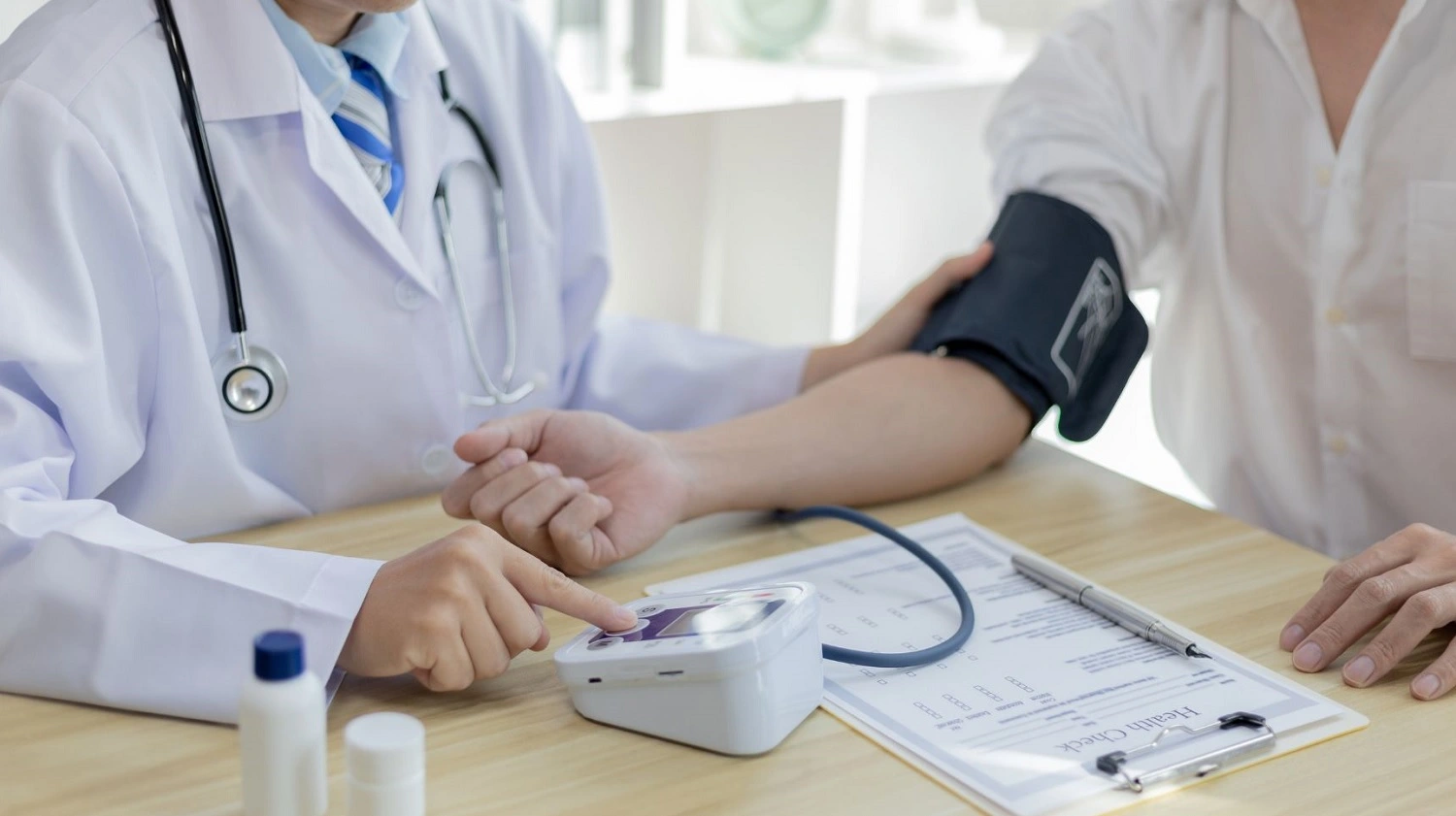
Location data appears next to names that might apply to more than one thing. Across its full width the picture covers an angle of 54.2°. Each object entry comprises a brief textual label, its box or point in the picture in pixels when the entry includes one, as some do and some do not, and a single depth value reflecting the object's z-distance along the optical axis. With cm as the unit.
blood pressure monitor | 83
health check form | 84
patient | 124
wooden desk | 80
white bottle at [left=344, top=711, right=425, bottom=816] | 71
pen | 98
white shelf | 216
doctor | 89
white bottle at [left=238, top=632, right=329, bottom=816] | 69
